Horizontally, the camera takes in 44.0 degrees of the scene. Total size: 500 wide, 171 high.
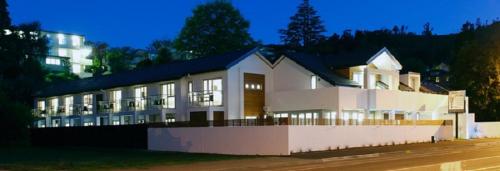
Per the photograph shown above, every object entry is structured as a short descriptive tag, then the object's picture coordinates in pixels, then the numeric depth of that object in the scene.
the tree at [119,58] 104.99
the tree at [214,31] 75.31
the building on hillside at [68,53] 108.94
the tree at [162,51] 82.19
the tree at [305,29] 105.56
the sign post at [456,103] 46.28
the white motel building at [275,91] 42.16
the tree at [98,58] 101.19
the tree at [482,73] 55.50
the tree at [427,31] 190.77
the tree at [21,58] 67.56
